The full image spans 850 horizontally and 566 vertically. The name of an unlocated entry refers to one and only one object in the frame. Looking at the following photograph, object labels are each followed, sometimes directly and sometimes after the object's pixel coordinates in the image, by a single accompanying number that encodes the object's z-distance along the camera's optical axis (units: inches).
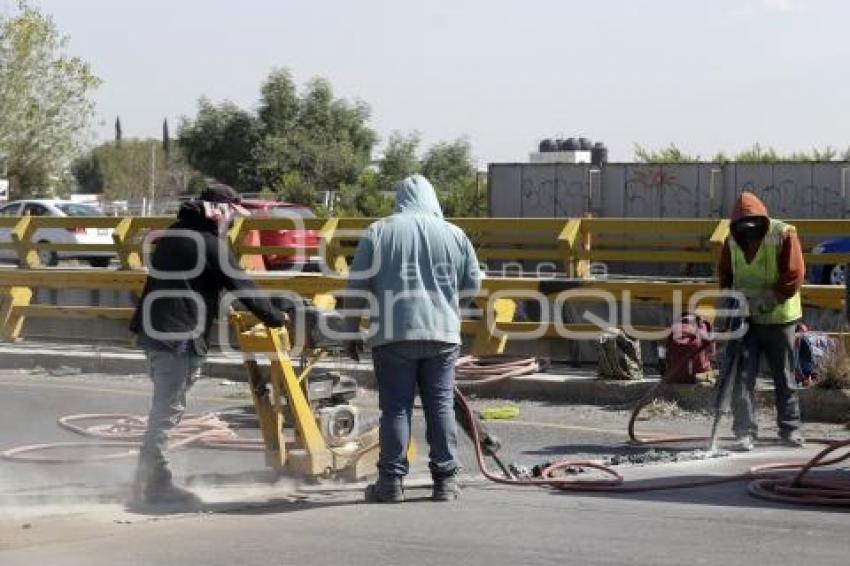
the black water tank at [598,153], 1599.2
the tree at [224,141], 2098.9
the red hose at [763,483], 298.4
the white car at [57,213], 1024.2
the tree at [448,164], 2162.9
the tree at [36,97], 1748.3
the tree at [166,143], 3454.5
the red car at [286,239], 687.1
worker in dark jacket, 307.1
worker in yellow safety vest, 388.2
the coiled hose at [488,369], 477.7
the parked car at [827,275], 795.4
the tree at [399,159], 2107.5
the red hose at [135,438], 368.8
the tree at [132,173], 2876.5
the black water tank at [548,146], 1749.5
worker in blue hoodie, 300.5
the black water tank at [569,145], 1745.8
